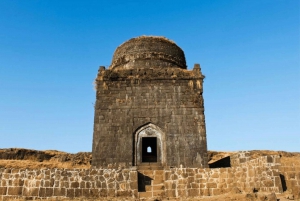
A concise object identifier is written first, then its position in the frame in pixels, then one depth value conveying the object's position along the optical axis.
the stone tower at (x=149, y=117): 10.55
